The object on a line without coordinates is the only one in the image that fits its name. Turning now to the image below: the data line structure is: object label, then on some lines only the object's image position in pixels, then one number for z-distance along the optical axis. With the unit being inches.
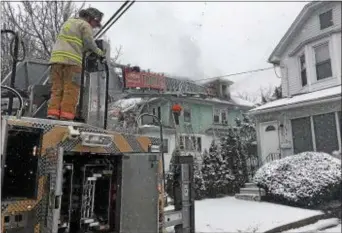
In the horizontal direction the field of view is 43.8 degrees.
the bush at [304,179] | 350.9
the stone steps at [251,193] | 406.9
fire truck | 99.7
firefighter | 127.6
